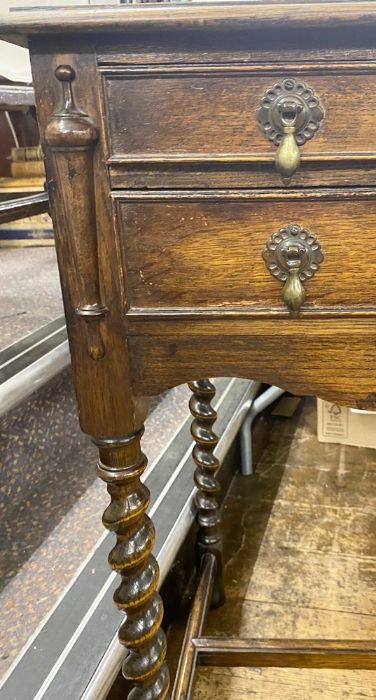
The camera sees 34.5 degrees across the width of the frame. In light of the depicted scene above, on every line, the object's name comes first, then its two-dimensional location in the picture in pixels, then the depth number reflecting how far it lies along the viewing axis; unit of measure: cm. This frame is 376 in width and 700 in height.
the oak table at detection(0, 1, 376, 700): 44
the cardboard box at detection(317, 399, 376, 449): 158
